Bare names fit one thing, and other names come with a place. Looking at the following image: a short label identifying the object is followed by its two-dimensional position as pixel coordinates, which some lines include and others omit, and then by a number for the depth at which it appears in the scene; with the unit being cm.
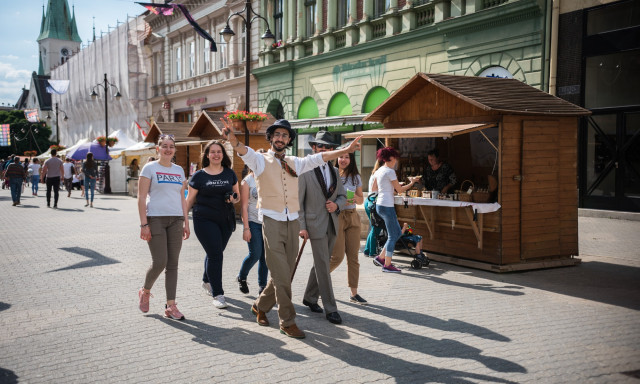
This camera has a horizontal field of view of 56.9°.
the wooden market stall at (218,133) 1650
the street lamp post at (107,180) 2892
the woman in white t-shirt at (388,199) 853
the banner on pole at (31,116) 6153
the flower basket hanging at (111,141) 3132
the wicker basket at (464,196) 911
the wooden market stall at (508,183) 856
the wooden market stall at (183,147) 2036
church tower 11212
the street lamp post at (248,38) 1576
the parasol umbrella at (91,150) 3061
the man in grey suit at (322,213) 592
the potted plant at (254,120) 1579
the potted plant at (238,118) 1573
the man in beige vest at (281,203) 541
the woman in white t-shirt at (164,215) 595
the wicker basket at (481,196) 889
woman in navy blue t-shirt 647
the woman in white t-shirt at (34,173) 2776
